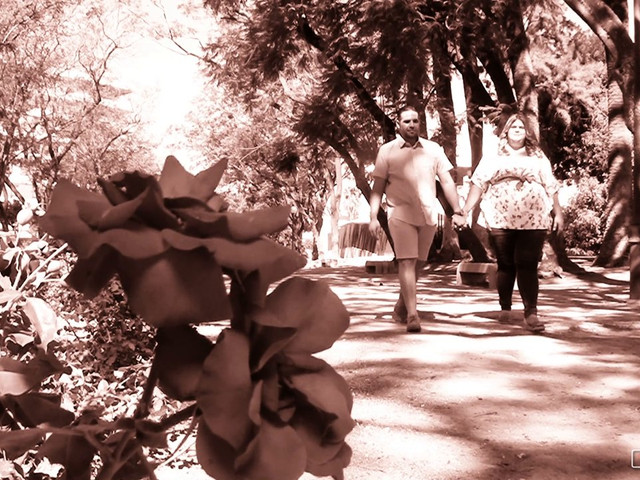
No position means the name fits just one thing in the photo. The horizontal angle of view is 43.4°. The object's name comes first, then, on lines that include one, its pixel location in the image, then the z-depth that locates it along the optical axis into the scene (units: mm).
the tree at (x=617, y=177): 16312
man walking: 6945
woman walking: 6988
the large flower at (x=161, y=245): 405
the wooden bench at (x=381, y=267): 19828
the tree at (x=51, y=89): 22469
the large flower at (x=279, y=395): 415
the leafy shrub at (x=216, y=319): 410
